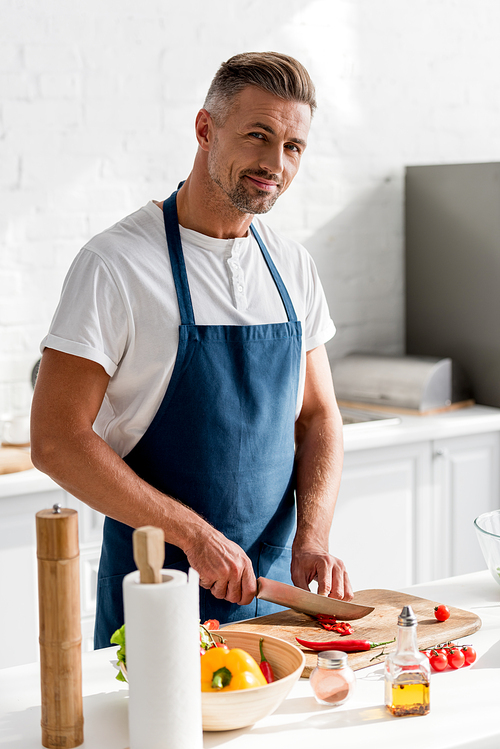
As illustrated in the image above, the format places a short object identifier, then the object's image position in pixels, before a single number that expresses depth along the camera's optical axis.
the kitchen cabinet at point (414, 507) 2.96
